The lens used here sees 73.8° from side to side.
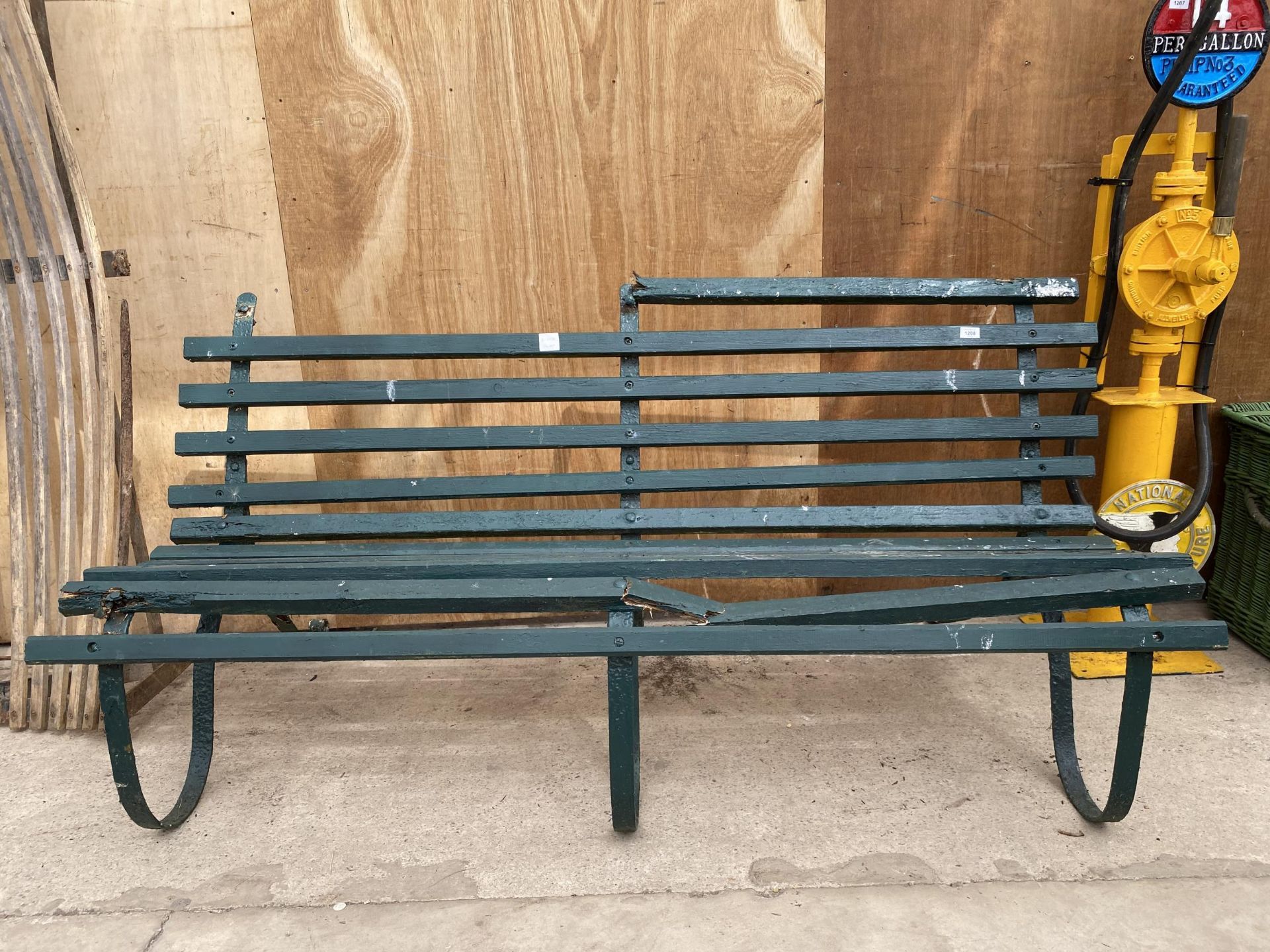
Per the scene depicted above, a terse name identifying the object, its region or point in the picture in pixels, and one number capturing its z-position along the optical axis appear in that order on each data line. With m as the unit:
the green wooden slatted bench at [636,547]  1.84
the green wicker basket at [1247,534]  2.78
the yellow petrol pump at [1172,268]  2.36
